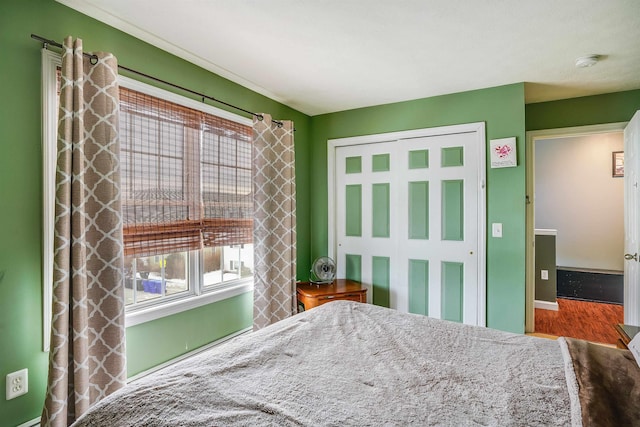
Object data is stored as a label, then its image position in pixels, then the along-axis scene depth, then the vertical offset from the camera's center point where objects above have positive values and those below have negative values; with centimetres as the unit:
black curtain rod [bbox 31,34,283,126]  171 +90
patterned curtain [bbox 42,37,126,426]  166 -16
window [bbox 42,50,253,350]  208 +15
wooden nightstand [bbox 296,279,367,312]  314 -73
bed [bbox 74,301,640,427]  98 -58
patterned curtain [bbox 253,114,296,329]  297 -5
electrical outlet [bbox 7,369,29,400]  162 -81
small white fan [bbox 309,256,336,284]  353 -56
